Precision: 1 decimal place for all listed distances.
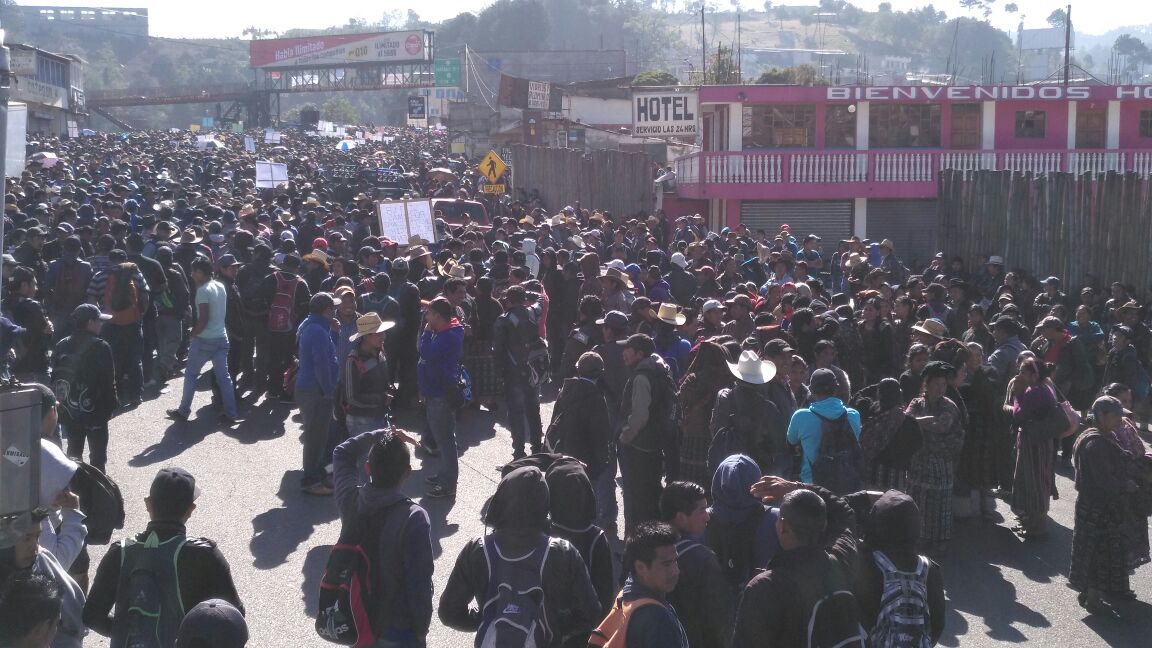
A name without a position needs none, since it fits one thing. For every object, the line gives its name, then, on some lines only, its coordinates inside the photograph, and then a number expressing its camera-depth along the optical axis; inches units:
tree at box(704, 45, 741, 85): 1608.0
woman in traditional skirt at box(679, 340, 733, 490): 328.5
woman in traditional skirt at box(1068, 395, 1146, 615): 295.7
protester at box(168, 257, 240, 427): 463.8
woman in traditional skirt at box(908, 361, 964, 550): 328.5
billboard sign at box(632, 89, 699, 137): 1214.9
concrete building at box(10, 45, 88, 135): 2050.9
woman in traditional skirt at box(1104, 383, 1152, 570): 301.9
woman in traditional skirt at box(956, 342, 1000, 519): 366.3
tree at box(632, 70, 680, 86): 1841.8
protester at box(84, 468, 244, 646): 180.5
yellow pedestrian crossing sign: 897.5
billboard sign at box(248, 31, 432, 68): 3427.7
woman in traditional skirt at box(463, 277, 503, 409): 488.4
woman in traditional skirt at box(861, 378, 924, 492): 318.7
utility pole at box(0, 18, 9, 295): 134.0
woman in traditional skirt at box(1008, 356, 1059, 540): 354.3
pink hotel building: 1107.9
